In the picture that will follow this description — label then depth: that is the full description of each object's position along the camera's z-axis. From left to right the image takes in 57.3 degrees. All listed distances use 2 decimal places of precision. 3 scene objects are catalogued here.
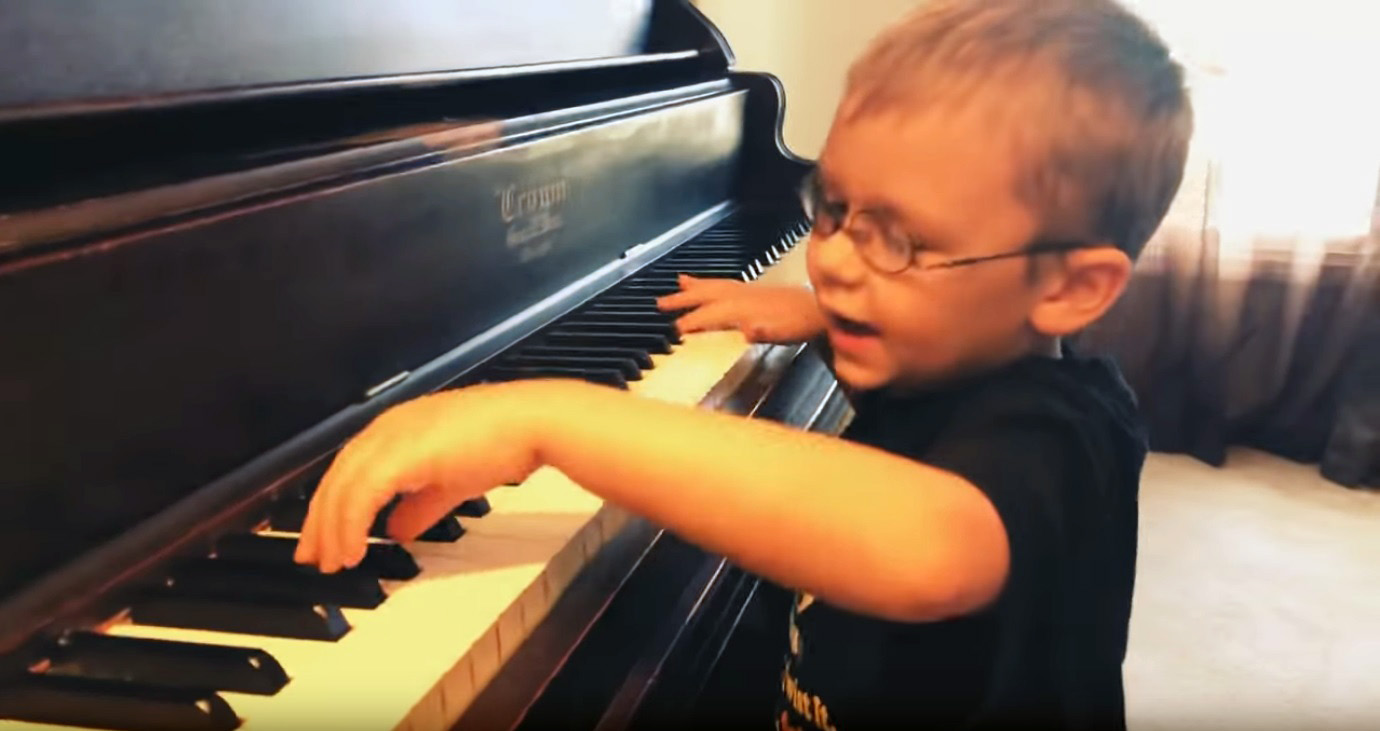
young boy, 0.65
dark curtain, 2.93
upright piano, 0.60
